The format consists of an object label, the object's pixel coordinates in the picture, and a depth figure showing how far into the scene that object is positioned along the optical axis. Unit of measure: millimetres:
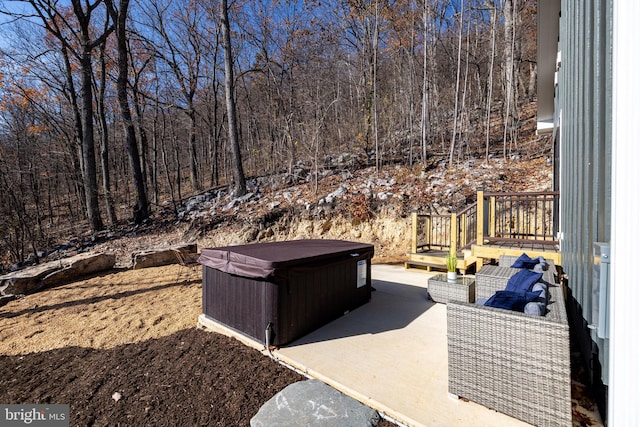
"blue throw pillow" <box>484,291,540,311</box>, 2109
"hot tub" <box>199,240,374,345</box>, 2938
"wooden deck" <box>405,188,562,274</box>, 4848
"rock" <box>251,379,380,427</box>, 1942
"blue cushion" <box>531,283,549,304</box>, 2280
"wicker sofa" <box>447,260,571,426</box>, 1787
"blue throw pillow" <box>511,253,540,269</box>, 3600
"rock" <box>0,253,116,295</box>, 5383
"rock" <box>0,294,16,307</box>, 5006
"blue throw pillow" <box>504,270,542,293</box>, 2507
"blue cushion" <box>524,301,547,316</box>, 1977
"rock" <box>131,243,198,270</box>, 6852
